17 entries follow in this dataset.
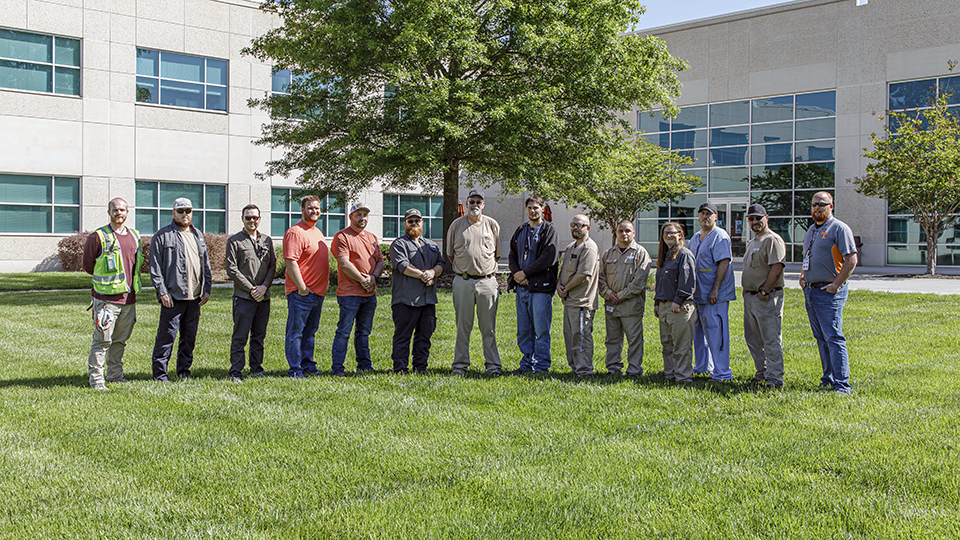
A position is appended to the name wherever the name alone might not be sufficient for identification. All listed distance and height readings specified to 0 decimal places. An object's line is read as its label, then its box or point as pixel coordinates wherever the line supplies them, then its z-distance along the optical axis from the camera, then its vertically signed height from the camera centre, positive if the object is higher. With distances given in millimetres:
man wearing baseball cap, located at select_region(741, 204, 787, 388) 7062 -322
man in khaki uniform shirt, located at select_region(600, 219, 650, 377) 7629 -399
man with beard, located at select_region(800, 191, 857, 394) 6812 -188
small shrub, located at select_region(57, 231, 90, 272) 24273 +38
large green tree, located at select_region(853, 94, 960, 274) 22891 +3129
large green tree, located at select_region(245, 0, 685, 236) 16297 +4418
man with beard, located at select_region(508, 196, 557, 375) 7900 -305
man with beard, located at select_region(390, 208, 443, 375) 7840 -431
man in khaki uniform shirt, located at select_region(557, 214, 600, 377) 7680 -410
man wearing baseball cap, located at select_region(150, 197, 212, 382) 7391 -324
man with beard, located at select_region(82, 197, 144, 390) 6965 -374
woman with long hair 7426 -495
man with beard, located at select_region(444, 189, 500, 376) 7773 -264
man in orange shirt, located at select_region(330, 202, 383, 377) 7863 -330
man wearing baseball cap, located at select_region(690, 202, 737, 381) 7516 -386
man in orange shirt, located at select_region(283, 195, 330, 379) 7723 -333
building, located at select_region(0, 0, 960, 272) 24453 +5985
